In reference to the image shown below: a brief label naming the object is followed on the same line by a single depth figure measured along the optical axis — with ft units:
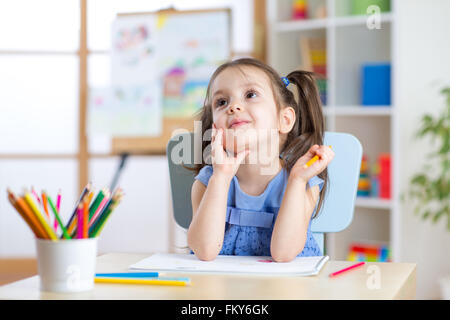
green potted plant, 8.78
